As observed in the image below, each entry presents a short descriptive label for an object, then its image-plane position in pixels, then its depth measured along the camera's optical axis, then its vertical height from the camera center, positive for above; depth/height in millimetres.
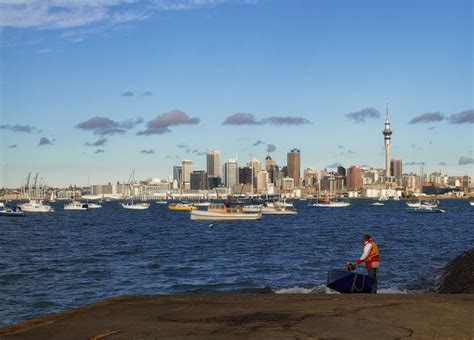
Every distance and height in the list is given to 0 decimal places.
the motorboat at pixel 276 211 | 146250 -2258
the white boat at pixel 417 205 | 183225 -1353
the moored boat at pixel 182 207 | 190500 -1891
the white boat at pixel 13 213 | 150625 -2725
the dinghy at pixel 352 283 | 20328 -2340
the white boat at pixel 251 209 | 126331 -1688
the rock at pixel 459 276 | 27609 -3313
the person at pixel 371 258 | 21438 -1717
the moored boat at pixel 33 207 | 163350 -1651
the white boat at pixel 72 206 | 196062 -1800
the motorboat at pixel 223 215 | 111688 -2346
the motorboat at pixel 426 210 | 170425 -2409
